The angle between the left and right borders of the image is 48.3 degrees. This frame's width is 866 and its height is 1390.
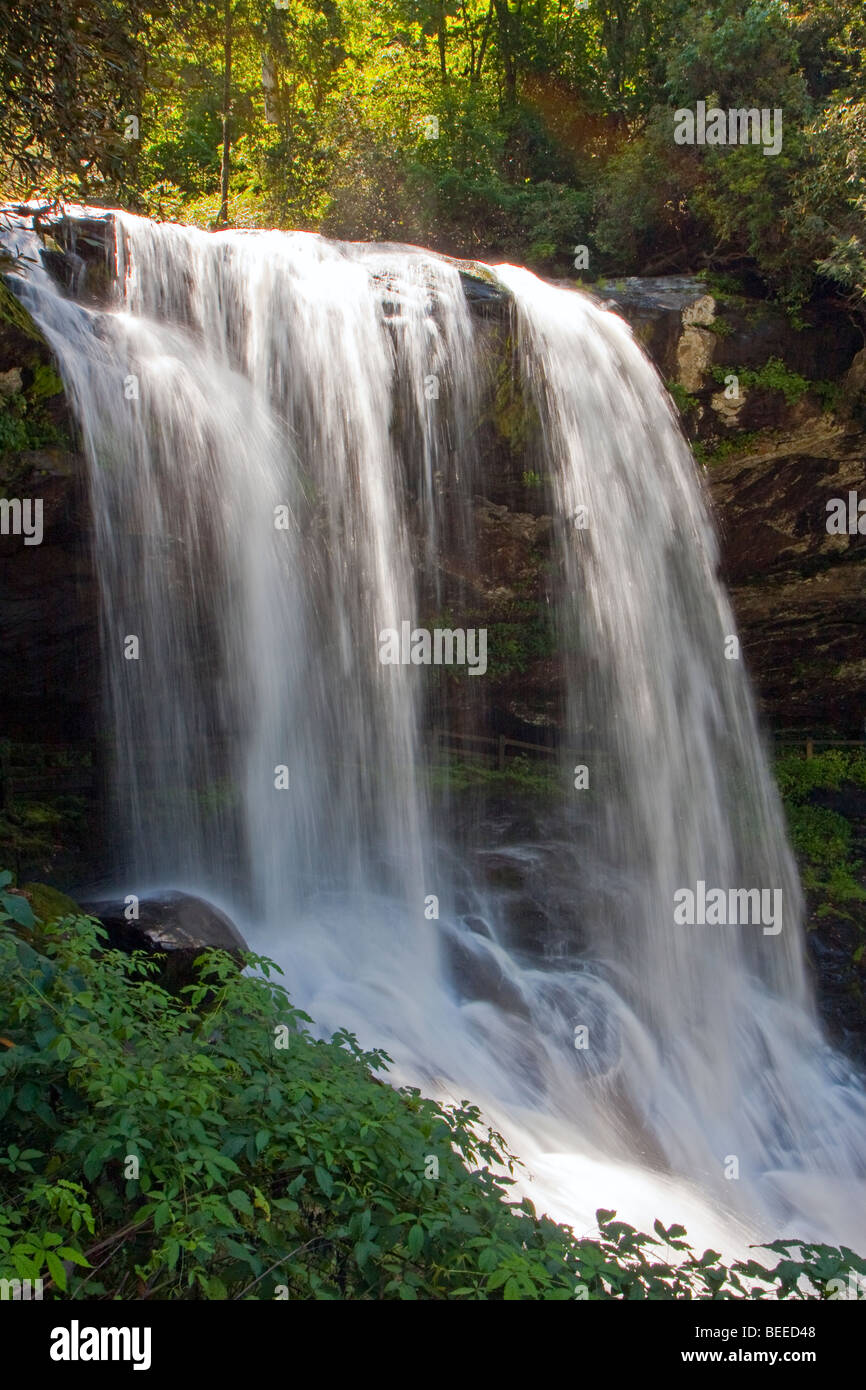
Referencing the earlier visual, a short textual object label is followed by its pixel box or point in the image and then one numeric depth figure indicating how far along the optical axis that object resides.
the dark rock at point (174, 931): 6.57
